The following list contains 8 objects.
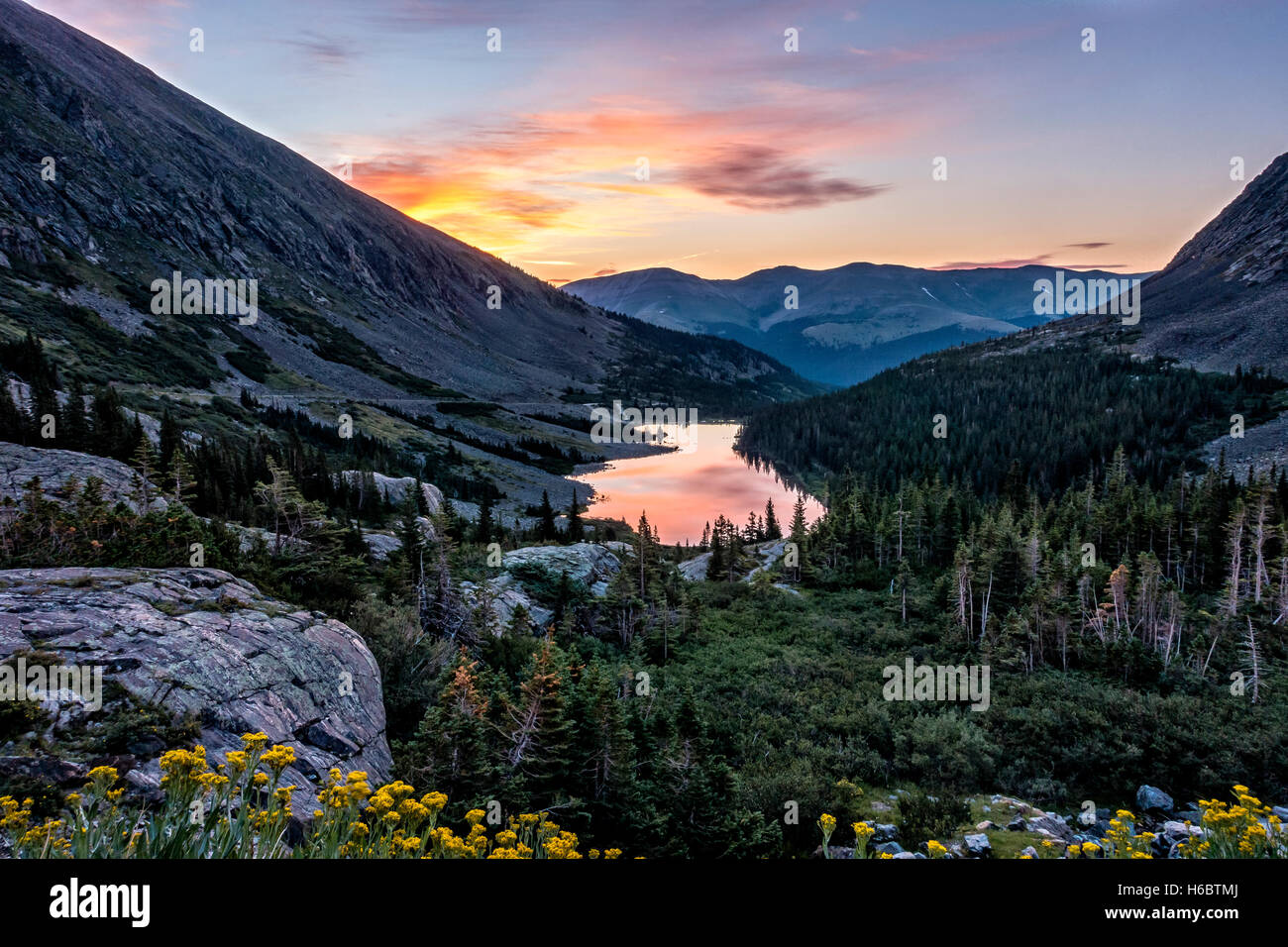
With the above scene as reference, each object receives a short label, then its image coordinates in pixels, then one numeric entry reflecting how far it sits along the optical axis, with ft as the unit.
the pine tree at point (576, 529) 180.14
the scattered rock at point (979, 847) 46.69
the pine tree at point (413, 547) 79.71
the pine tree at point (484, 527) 172.35
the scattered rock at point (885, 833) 54.13
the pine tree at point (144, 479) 70.66
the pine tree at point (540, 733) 41.27
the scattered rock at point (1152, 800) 66.74
